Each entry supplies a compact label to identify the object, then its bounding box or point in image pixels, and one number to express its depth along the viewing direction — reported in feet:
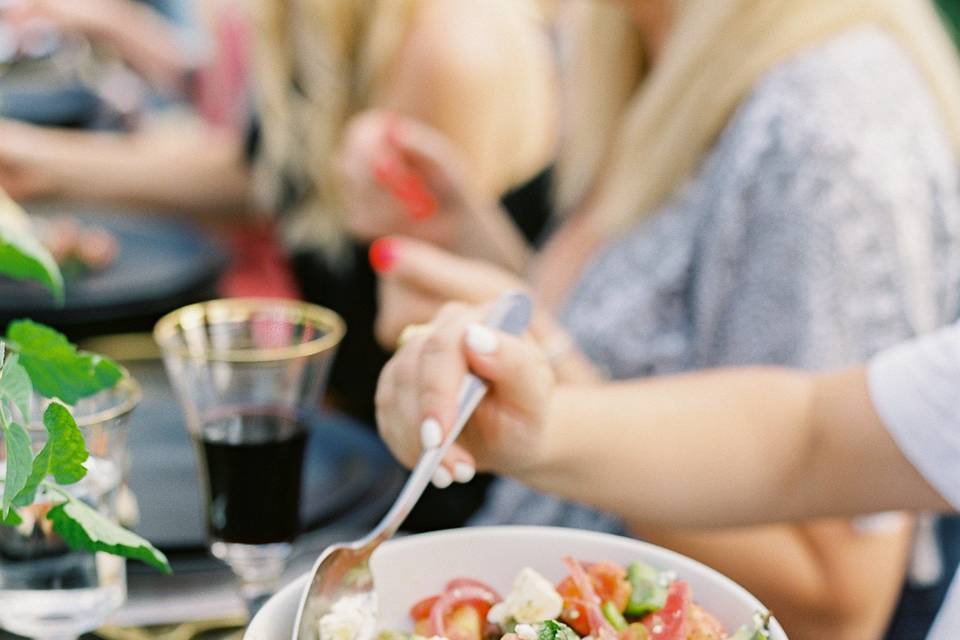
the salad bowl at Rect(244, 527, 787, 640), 2.02
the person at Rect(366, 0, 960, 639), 3.63
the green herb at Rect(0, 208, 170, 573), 1.63
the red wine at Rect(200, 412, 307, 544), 2.51
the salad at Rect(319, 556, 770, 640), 1.85
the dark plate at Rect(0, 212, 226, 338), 4.88
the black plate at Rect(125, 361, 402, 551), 3.14
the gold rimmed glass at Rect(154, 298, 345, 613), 2.51
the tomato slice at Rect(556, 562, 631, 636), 1.88
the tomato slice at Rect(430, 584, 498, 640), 1.96
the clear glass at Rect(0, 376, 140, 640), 2.22
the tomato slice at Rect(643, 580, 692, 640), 1.85
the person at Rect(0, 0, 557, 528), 5.05
